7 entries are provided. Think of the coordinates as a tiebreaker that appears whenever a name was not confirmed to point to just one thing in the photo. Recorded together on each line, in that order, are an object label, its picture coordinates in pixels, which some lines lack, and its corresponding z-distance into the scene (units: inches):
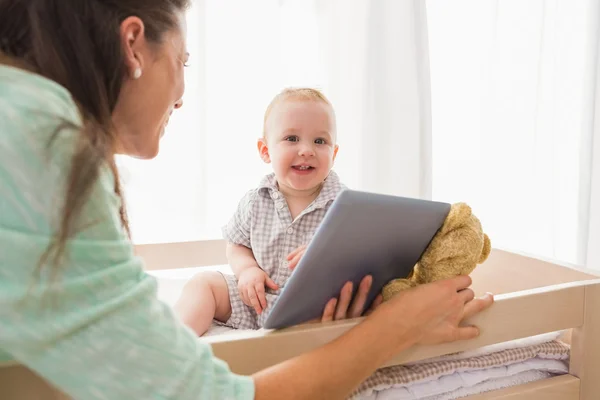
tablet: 29.2
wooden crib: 29.0
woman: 18.9
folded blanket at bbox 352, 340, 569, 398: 34.0
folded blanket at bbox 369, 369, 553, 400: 34.2
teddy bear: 35.4
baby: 45.6
